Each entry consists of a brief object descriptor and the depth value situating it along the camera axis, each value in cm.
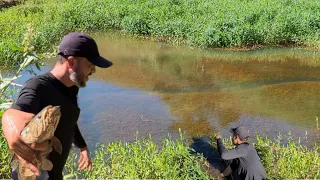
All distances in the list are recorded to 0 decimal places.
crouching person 423
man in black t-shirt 215
